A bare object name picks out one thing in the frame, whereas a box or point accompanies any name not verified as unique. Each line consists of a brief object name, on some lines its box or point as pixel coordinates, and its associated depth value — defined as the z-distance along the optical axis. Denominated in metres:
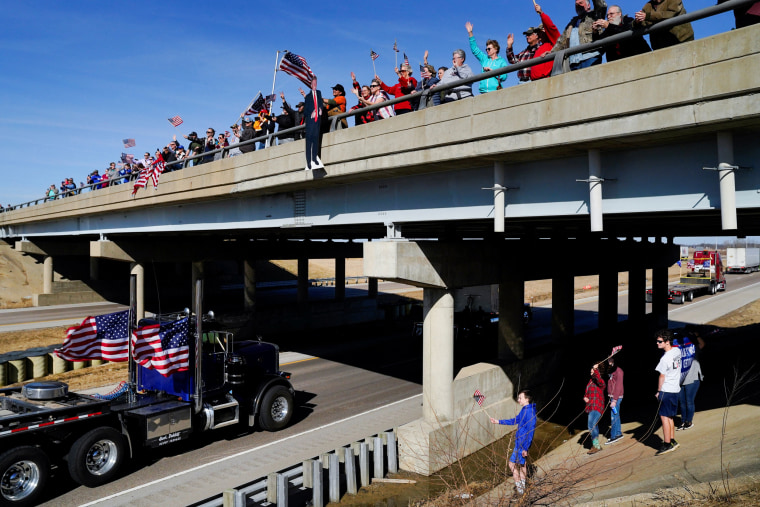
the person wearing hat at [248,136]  18.06
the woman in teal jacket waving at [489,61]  10.59
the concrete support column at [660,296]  30.09
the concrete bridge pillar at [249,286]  31.41
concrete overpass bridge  7.32
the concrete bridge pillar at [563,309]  19.47
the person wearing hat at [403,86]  12.66
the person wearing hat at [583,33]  8.94
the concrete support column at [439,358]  12.20
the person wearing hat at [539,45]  9.78
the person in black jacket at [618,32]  8.21
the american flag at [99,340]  11.41
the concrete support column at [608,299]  25.97
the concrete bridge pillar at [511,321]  15.64
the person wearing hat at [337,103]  13.85
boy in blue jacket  8.85
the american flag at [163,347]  11.20
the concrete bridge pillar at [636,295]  28.73
